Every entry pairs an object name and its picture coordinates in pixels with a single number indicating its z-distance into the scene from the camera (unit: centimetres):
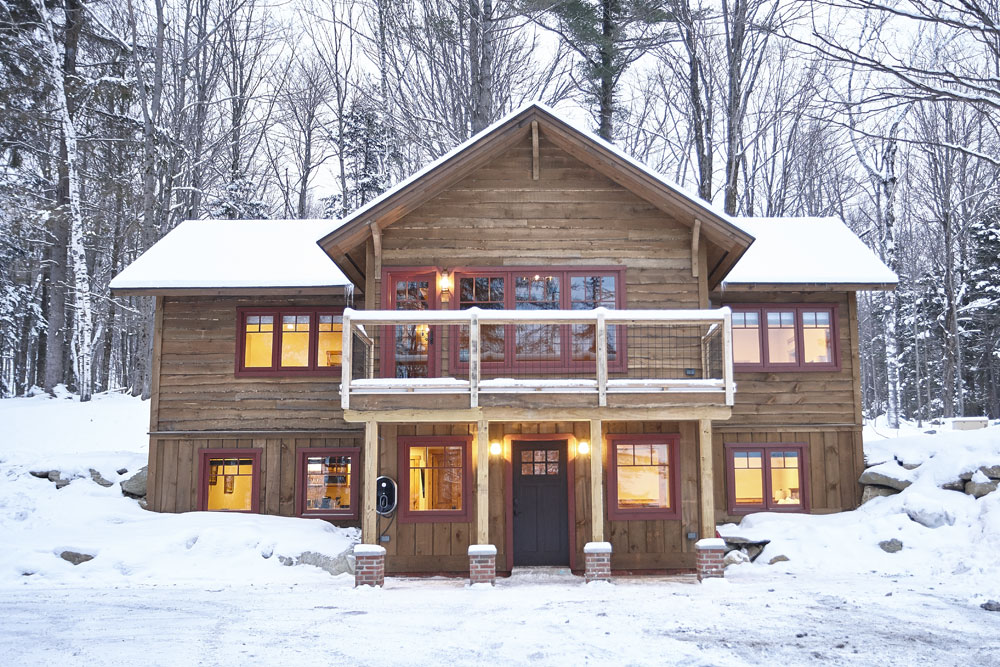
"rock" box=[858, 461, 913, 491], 1304
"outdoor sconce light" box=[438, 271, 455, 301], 1221
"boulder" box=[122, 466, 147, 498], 1395
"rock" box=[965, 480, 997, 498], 1206
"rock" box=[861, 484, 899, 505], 1331
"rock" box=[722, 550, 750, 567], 1205
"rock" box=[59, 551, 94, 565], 1132
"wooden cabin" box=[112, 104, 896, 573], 1079
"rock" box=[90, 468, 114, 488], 1425
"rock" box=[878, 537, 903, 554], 1155
